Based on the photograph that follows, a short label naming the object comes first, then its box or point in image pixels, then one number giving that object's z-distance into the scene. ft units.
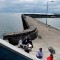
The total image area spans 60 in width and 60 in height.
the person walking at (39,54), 17.65
